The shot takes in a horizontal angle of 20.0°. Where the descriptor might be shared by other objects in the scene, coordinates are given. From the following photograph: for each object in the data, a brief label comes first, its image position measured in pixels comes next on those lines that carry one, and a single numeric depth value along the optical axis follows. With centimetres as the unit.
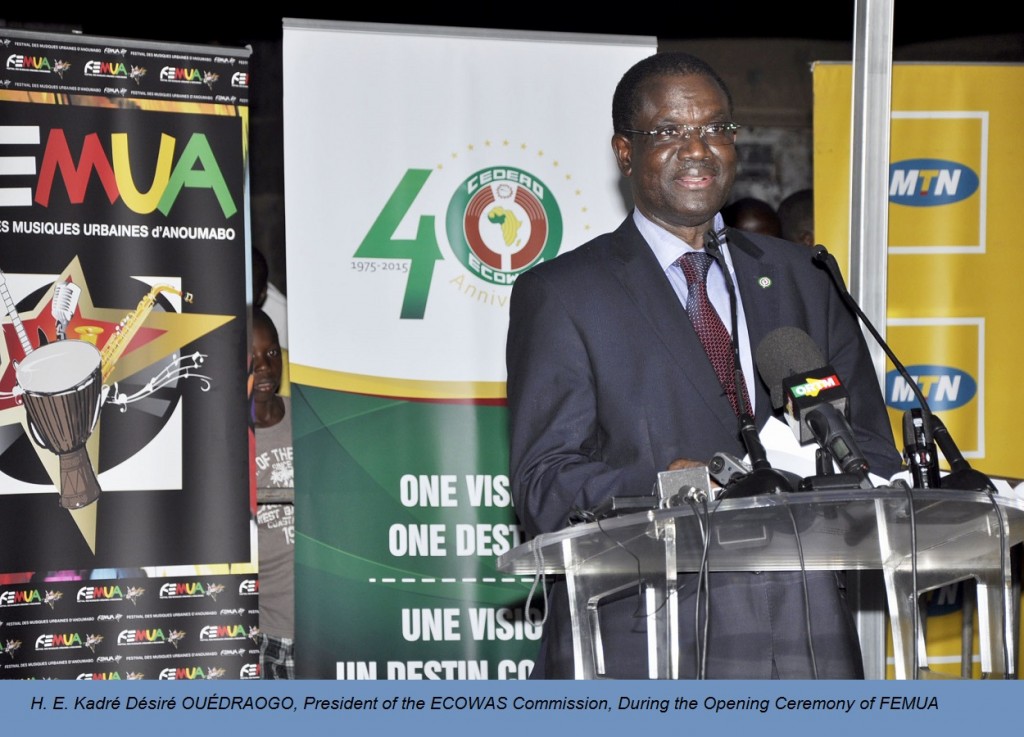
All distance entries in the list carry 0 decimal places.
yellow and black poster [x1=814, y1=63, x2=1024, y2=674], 519
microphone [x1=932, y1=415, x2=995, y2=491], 338
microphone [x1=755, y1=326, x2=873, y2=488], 335
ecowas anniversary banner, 495
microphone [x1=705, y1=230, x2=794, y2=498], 334
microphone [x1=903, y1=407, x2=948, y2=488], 343
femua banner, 482
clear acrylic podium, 334
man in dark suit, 364
